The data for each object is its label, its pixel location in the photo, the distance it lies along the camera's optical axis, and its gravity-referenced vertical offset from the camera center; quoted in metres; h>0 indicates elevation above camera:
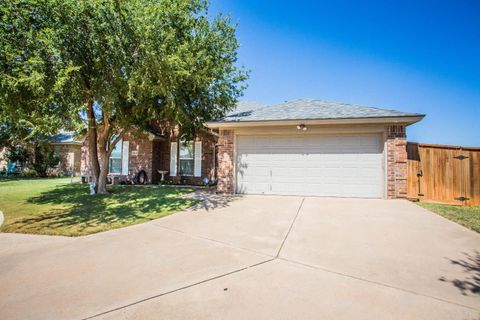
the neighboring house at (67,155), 20.47 +0.72
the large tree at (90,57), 6.75 +3.40
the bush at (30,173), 18.86 -0.78
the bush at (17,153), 19.60 +0.86
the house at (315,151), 8.43 +0.48
